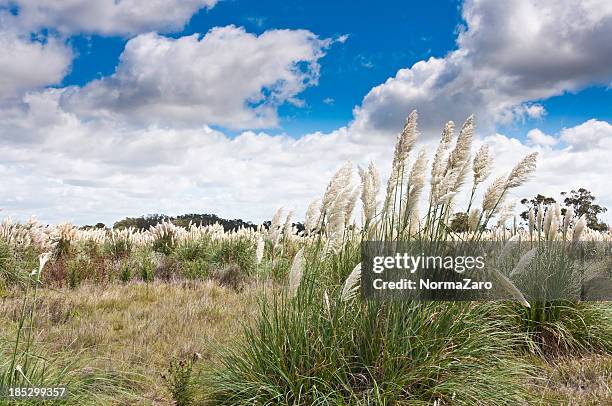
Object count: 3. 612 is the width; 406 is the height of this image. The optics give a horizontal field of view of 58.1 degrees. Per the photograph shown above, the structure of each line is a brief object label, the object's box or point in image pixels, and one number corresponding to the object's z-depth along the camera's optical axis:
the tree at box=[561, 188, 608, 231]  31.10
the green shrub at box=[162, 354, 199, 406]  4.43
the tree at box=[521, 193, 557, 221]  28.68
